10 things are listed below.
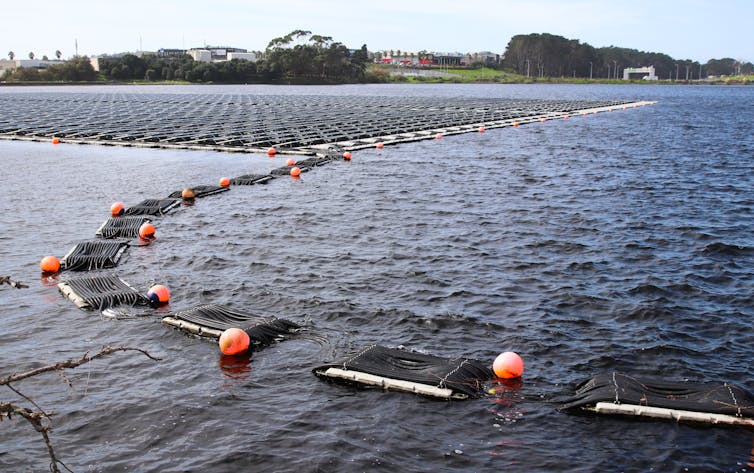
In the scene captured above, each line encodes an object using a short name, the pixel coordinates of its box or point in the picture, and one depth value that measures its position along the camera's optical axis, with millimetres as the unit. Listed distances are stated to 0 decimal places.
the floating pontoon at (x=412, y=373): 14299
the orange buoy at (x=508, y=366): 14898
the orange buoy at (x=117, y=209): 29609
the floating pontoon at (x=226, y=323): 16919
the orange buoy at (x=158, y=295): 19141
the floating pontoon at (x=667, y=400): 13328
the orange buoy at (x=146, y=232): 26219
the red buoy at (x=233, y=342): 15961
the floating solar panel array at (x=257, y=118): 57281
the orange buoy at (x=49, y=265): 21759
